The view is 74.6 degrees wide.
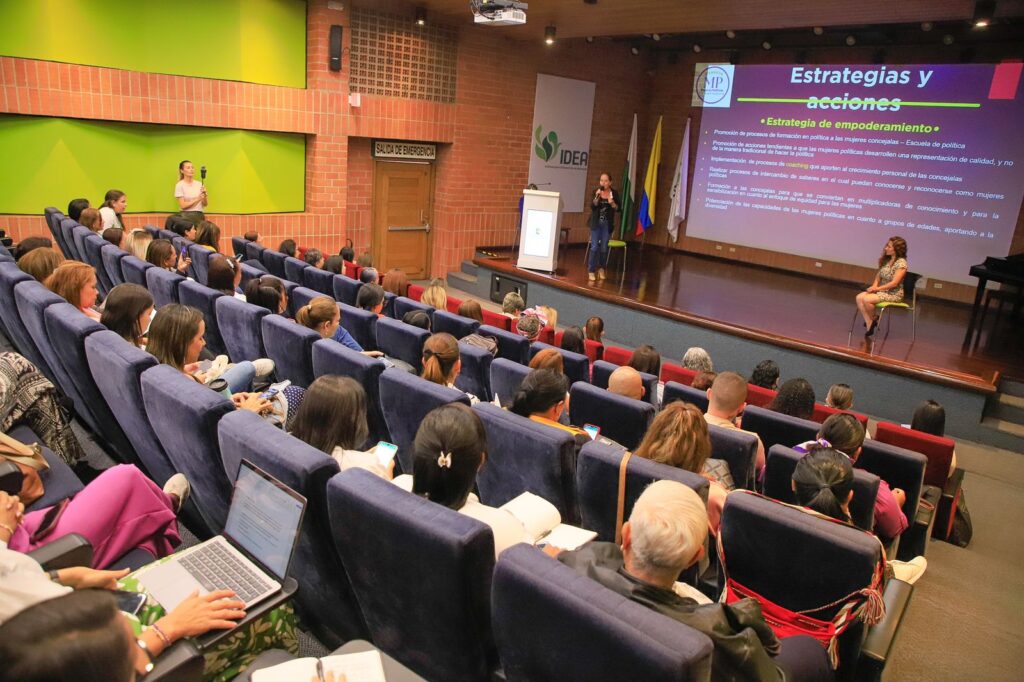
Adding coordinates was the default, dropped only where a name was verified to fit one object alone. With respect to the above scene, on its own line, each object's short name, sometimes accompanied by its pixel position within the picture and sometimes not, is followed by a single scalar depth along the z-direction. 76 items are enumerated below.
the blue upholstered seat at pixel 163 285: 4.58
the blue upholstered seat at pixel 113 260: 5.20
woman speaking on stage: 8.70
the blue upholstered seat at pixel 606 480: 2.29
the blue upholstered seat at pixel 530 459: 2.52
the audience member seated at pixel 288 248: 7.23
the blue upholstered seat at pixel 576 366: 4.34
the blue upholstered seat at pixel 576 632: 1.24
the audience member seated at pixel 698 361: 5.03
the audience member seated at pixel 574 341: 4.89
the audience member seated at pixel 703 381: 4.33
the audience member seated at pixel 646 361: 4.46
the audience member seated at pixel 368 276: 6.32
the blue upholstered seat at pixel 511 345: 4.55
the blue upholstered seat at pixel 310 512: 1.90
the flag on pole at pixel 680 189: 11.81
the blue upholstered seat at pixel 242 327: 4.01
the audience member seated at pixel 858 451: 2.99
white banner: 11.08
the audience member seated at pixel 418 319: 4.71
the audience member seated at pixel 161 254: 5.32
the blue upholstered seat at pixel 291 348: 3.62
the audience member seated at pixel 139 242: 6.10
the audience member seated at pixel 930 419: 4.29
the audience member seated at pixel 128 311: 3.19
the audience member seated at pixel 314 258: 6.75
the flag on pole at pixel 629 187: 12.23
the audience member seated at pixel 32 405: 2.69
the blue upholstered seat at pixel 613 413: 3.25
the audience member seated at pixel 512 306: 6.09
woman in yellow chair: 6.94
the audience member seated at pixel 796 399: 3.93
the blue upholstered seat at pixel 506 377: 3.60
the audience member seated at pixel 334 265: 6.64
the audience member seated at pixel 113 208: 6.82
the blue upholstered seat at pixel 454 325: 4.77
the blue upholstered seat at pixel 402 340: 4.13
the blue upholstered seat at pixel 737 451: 2.99
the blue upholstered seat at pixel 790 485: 2.70
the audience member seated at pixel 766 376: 4.82
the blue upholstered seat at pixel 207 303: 4.37
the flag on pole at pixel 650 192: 12.19
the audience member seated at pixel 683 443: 2.53
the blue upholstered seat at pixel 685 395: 3.85
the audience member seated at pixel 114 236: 5.98
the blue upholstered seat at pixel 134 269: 4.87
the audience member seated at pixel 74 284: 3.64
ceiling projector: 6.64
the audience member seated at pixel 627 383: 3.68
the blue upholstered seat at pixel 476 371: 4.04
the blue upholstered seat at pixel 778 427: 3.51
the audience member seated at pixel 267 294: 4.39
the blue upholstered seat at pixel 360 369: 3.28
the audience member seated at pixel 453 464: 1.95
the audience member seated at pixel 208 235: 6.54
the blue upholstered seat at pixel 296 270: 6.31
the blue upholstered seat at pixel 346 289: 5.70
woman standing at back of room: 7.74
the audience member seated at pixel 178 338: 2.90
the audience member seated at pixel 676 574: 1.45
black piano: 7.40
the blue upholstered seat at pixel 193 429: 2.19
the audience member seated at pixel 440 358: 3.36
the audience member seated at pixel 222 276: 4.77
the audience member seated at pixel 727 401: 3.32
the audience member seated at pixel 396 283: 5.97
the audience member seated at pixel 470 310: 5.20
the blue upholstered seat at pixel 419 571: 1.62
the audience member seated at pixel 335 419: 2.29
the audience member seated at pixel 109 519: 1.99
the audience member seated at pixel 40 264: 4.07
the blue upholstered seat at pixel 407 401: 2.86
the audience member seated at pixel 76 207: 6.75
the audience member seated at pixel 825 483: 2.39
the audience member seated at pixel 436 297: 5.55
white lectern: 8.91
